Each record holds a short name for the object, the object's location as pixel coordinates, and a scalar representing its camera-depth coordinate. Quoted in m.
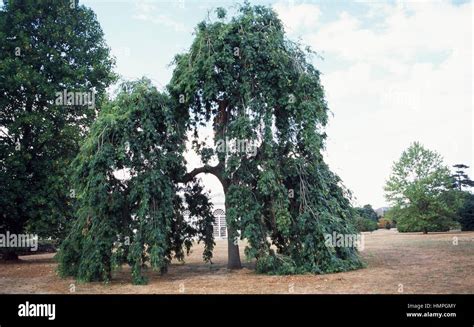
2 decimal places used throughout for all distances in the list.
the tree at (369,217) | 51.55
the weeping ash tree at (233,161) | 12.96
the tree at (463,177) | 41.63
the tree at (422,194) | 34.62
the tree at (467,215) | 36.53
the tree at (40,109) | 20.33
